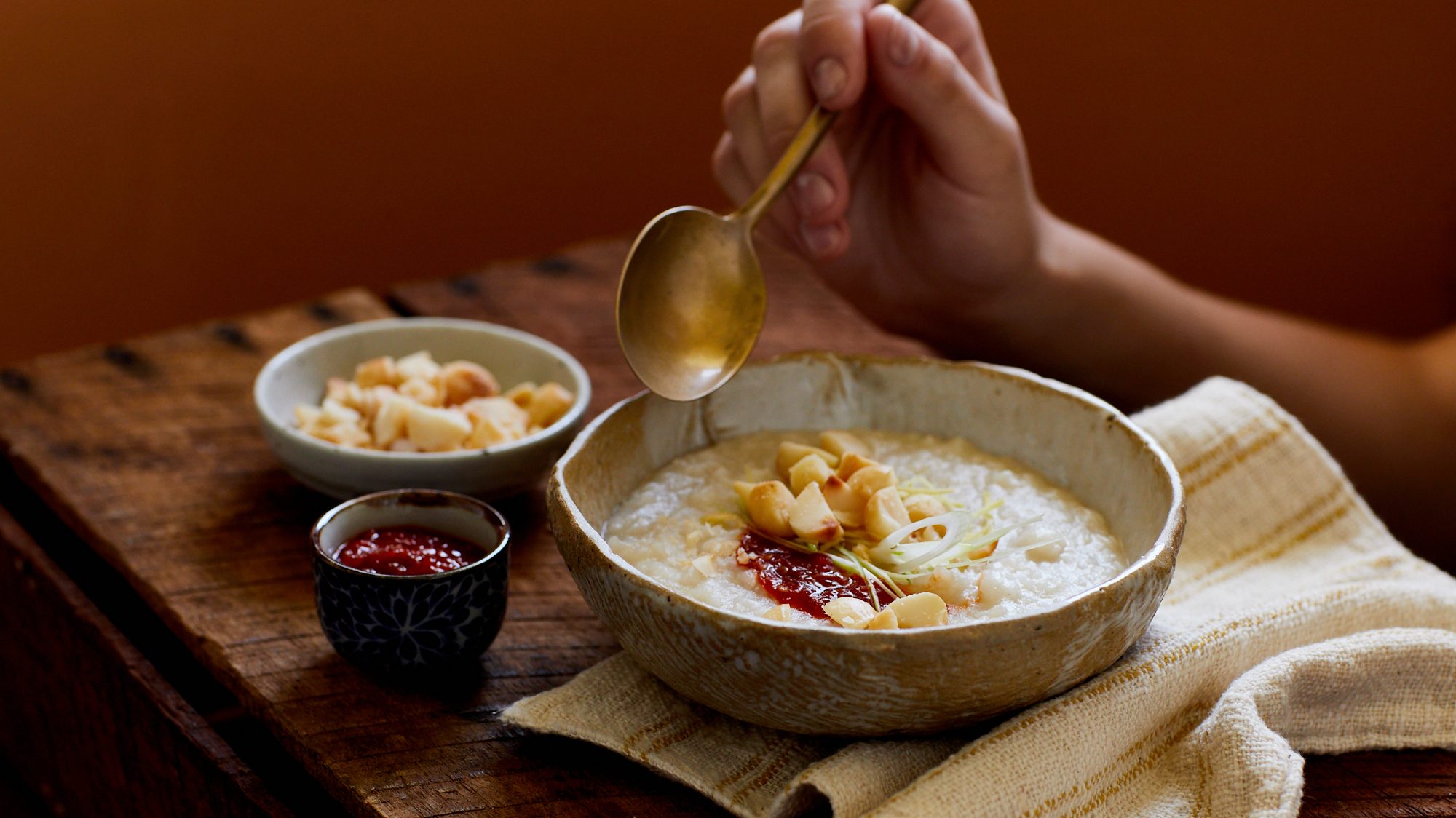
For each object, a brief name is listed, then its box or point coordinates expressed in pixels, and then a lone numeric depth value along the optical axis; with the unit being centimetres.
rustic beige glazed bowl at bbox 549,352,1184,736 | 106
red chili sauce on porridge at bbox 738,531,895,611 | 110
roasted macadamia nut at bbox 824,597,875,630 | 108
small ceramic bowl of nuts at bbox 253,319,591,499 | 119
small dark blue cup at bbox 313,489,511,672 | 111
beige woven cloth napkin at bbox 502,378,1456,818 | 107
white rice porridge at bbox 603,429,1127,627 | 110
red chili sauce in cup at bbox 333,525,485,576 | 113
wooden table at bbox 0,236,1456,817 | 110
